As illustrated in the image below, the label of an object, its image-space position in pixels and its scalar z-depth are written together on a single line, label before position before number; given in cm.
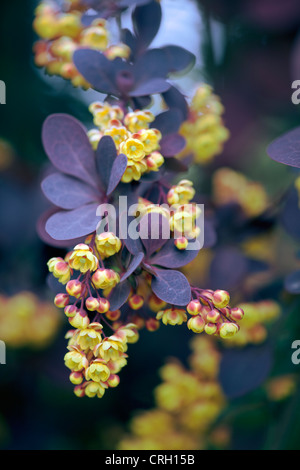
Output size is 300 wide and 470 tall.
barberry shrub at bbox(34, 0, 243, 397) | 49
